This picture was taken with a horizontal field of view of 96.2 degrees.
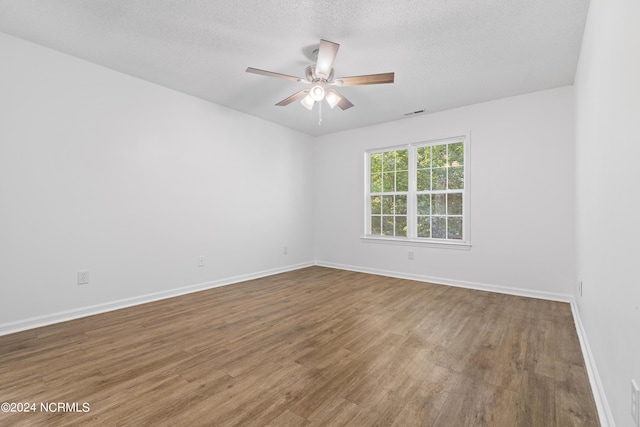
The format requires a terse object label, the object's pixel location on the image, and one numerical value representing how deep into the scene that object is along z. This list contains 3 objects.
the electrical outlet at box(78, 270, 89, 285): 2.91
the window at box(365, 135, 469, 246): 4.33
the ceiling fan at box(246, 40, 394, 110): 2.34
